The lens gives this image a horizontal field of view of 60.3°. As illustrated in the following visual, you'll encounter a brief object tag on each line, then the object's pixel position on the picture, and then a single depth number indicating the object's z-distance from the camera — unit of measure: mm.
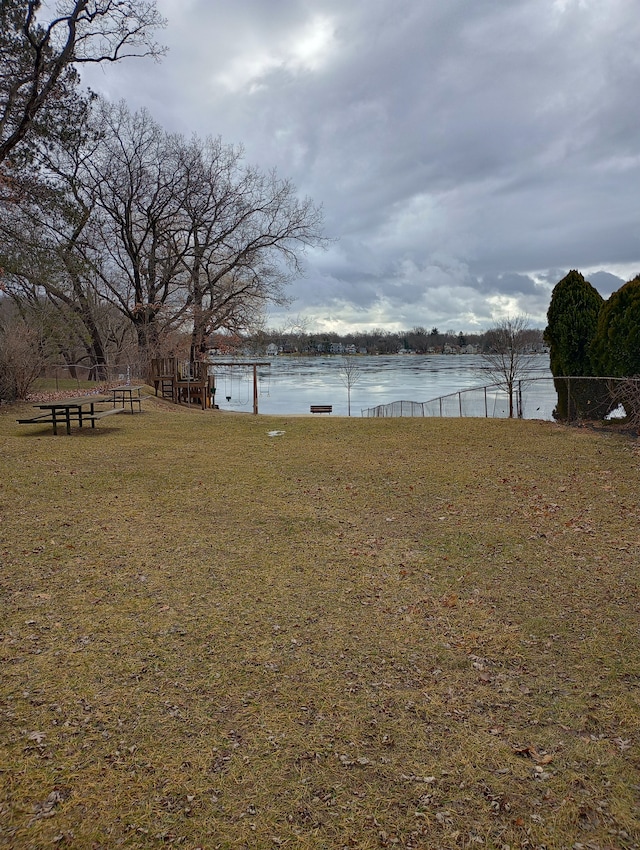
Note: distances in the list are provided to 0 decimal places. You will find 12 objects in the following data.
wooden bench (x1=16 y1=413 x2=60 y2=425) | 10309
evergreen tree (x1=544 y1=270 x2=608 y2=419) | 14125
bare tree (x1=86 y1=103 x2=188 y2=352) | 27547
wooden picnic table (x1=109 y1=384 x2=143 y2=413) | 14683
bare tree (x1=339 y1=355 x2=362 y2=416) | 49072
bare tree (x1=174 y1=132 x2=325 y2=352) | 28109
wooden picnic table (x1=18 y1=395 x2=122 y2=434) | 10583
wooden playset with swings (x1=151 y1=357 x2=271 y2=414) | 24953
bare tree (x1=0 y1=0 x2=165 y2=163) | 13602
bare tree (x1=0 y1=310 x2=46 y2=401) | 16922
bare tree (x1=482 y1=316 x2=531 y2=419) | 25602
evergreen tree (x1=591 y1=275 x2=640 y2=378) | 11086
